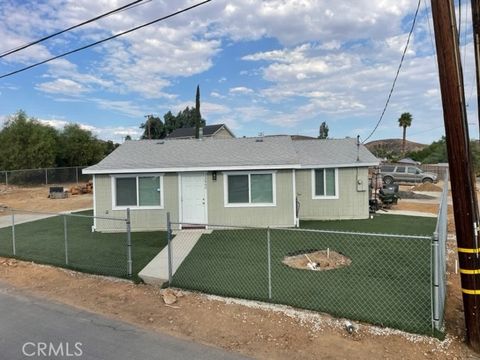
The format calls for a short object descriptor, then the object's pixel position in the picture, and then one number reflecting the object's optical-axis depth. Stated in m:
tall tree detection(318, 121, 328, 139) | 82.25
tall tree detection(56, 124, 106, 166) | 42.75
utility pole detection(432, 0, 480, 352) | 4.83
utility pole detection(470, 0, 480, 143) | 5.05
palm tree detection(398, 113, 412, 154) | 62.47
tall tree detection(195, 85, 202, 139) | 31.24
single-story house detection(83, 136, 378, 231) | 14.21
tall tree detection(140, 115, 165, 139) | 76.07
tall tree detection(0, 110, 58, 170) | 37.28
